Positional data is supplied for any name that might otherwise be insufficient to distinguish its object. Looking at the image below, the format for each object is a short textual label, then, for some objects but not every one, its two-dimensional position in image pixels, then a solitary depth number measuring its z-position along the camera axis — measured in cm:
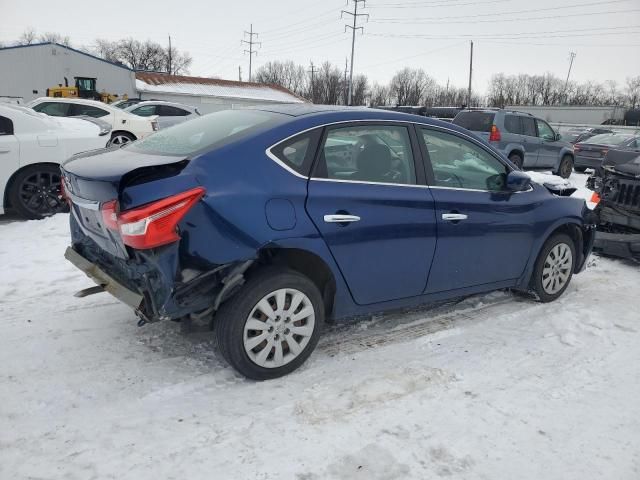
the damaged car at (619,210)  601
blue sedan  284
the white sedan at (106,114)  1208
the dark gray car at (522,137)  1364
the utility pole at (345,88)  8144
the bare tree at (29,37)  7999
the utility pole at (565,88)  8831
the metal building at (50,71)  4000
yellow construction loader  3076
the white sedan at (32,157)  666
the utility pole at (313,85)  8488
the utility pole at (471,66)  6259
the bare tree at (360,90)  8150
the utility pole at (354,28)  4867
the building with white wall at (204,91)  4469
